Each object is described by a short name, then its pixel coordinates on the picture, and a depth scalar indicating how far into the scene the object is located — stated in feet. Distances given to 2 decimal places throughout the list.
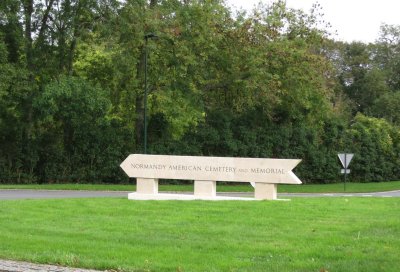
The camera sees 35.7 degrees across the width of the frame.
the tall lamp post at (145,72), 115.98
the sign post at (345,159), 119.24
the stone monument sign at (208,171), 65.98
